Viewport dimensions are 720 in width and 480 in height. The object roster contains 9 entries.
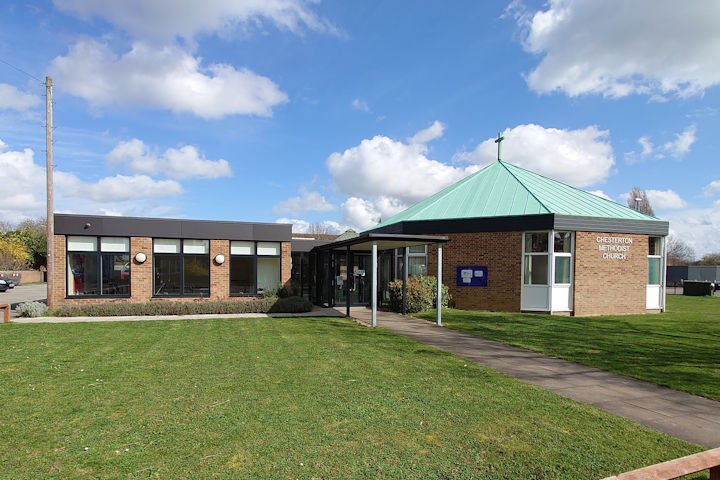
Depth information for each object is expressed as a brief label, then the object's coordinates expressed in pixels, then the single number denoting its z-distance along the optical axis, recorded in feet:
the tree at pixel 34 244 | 174.40
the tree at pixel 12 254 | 162.40
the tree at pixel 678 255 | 235.40
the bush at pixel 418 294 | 52.42
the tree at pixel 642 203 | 167.73
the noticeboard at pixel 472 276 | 56.75
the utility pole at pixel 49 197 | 52.42
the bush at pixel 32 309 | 49.19
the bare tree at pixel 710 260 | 204.23
